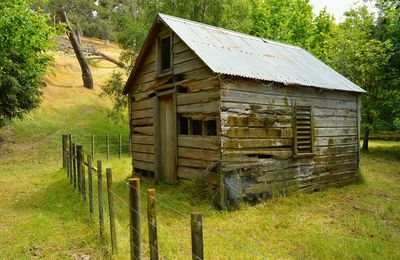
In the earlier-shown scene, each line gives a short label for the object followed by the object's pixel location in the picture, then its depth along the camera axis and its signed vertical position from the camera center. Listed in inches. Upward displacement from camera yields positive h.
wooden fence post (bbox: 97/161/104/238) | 229.3 -53.7
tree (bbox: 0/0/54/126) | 355.6 +103.8
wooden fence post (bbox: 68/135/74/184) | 420.1 -50.1
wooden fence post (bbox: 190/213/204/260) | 113.4 -40.0
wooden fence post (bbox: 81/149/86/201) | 315.5 -55.7
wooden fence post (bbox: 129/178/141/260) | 167.0 -49.6
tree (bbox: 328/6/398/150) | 785.6 +144.5
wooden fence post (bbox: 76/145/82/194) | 328.9 -35.0
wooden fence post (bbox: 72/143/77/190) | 384.0 -38.5
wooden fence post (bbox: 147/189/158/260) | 145.9 -45.2
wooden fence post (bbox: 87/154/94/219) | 259.1 -42.5
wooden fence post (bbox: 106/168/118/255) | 204.2 -62.1
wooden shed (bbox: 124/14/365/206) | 347.3 +10.1
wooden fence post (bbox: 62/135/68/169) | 532.1 -42.9
